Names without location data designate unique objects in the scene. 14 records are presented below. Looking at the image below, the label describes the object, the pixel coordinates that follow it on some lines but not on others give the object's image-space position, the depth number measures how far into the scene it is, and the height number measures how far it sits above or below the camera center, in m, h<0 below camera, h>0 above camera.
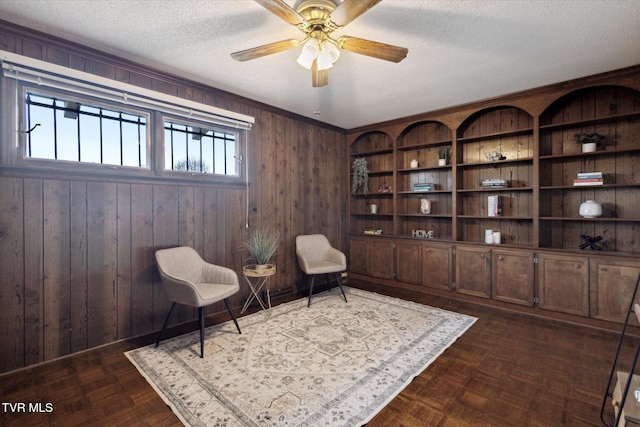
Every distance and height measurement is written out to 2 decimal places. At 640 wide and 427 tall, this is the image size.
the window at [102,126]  2.21 +0.78
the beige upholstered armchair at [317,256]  3.65 -0.62
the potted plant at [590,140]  3.12 +0.71
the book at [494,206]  3.72 +0.03
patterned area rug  1.78 -1.17
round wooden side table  3.15 -0.83
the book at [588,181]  3.03 +0.27
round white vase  3.05 -0.01
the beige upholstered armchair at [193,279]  2.44 -0.63
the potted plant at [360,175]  4.94 +0.58
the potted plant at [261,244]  3.35 -0.40
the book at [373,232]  4.74 -0.36
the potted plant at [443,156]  4.14 +0.74
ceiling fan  1.71 +1.15
